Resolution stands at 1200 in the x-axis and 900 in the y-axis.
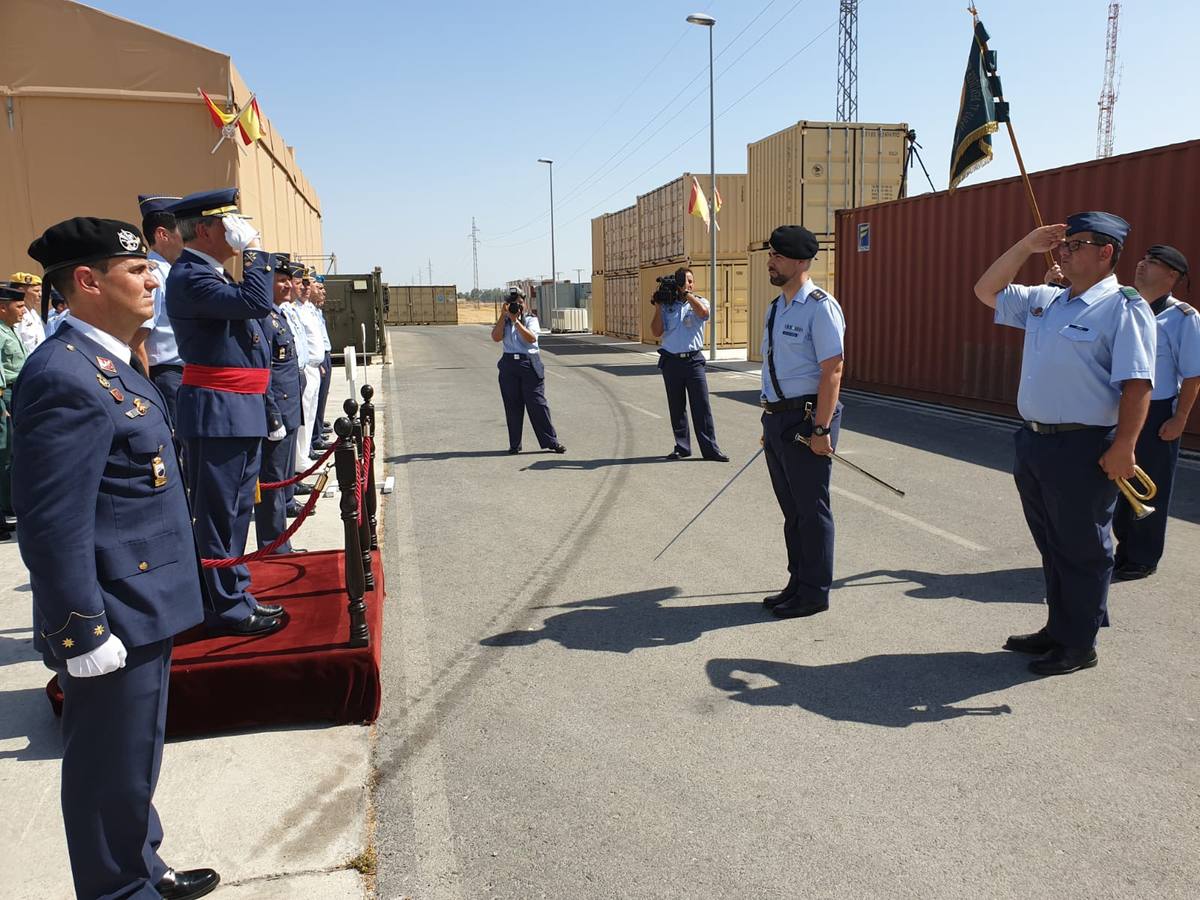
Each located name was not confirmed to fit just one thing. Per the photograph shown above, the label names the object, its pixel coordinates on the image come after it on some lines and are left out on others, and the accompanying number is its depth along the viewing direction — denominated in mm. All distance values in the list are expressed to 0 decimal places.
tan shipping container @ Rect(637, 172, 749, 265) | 25547
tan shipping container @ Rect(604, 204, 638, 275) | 31641
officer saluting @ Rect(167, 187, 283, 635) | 3617
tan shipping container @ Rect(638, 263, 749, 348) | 25609
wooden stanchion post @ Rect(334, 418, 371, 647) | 3535
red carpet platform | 3430
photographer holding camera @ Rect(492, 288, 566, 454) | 9375
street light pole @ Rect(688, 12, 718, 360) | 22281
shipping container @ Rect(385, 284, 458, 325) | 56000
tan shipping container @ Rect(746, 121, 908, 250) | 18469
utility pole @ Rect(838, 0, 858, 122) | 42156
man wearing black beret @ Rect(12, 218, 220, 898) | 1987
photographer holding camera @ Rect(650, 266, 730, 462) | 8984
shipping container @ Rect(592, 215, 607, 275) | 36344
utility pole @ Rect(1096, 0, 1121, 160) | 73231
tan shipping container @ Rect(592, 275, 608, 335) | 38219
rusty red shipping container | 9211
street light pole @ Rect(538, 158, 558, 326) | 46806
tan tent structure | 14609
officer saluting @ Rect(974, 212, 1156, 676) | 3602
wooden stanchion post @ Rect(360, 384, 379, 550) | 4992
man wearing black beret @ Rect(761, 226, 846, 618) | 4461
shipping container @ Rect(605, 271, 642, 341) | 32781
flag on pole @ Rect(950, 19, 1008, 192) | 4645
